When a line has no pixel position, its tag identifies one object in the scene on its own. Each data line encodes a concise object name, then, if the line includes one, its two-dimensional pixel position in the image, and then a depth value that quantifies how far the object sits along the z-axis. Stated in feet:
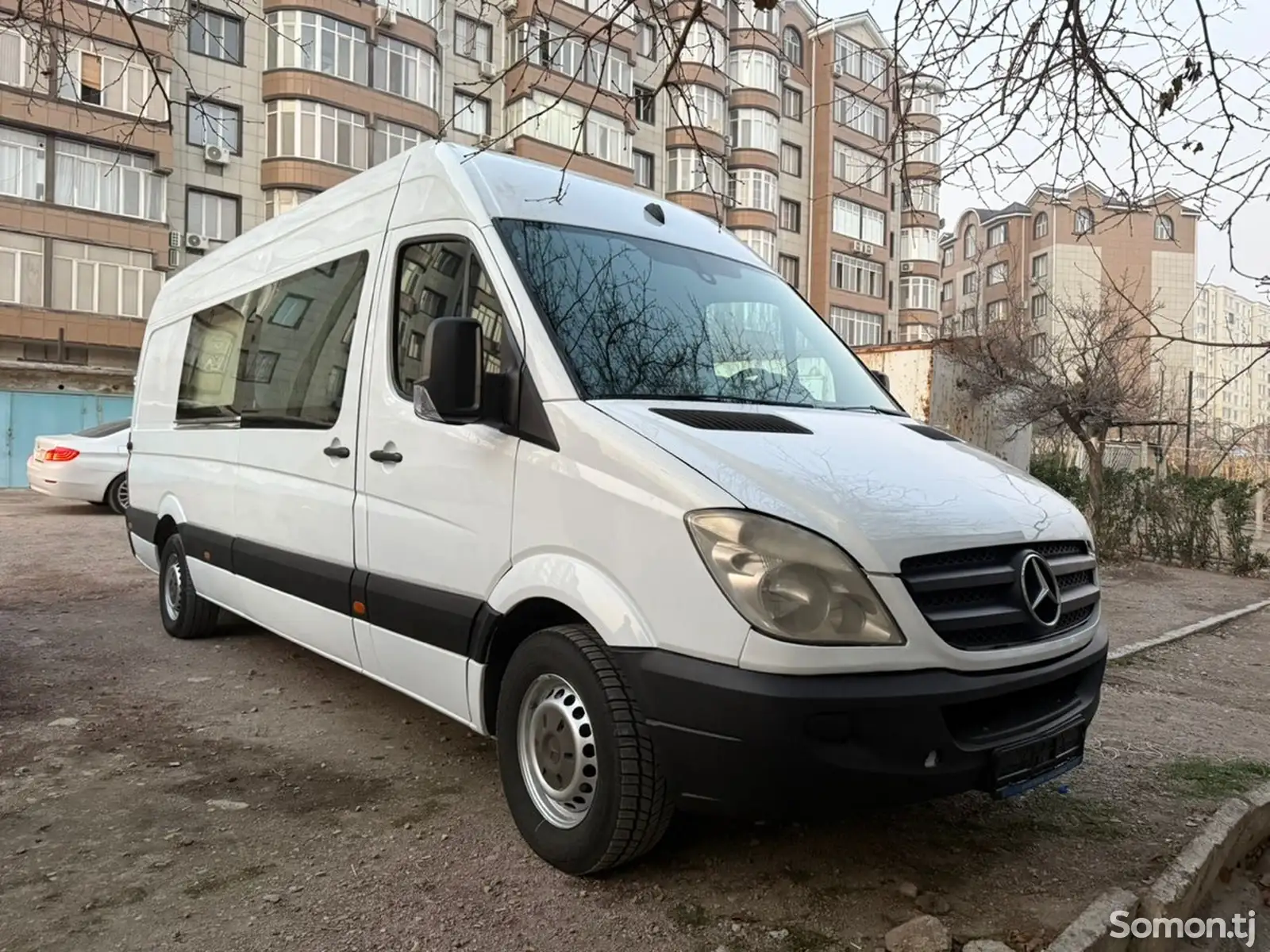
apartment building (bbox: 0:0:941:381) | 79.61
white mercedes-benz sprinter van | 8.52
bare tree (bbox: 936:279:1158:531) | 46.29
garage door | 77.82
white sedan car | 44.93
